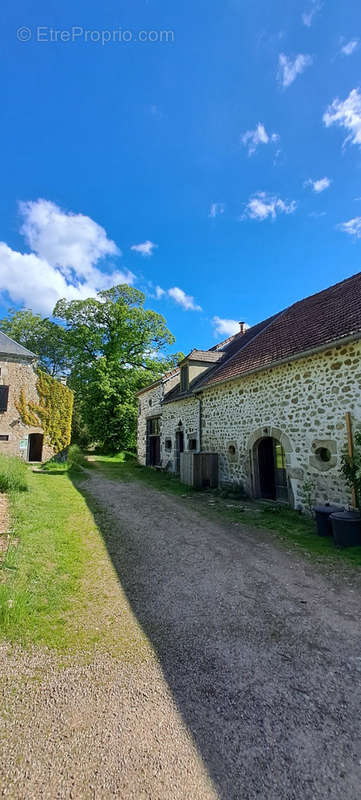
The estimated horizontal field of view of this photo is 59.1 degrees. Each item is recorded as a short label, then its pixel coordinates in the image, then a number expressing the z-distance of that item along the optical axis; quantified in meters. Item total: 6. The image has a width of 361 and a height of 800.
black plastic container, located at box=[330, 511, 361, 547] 5.22
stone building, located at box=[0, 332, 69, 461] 15.05
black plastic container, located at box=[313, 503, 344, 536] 5.81
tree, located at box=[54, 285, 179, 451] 21.77
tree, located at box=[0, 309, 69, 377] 27.39
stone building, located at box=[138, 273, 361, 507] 6.73
